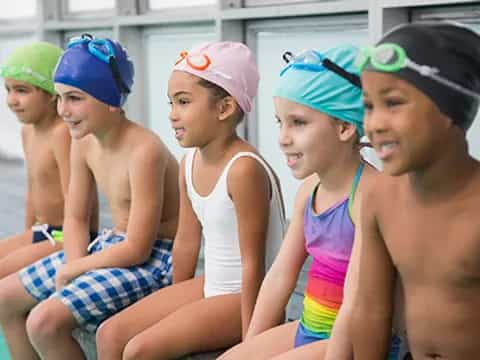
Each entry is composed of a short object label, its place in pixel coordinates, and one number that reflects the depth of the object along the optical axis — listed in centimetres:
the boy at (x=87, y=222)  358
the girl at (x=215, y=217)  321
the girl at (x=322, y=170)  273
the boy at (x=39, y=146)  437
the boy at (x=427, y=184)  210
